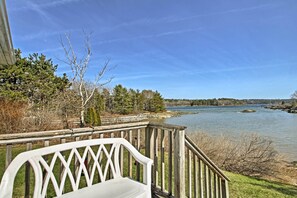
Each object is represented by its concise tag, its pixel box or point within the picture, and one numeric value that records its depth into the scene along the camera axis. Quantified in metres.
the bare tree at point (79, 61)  8.20
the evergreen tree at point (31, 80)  9.46
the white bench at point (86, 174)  1.02
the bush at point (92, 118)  7.77
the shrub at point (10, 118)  5.49
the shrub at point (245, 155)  5.89
